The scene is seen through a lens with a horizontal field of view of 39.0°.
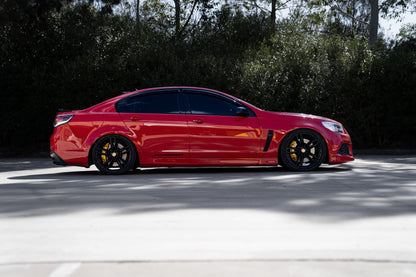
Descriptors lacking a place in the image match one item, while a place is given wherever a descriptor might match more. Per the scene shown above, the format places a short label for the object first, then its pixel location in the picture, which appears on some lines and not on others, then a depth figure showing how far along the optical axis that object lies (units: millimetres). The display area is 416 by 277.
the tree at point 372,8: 25328
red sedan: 10117
